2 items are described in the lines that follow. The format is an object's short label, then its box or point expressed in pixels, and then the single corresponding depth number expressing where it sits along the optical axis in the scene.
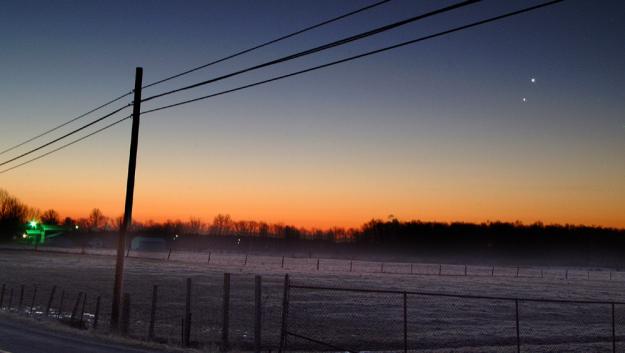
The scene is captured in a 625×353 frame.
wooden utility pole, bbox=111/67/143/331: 20.47
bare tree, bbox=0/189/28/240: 146.50
